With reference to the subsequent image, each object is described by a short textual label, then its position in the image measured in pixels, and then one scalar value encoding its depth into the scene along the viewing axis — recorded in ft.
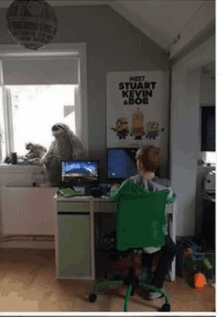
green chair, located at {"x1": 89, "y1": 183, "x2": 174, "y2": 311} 5.62
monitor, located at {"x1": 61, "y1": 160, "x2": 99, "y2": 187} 8.58
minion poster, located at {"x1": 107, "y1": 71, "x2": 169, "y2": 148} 9.00
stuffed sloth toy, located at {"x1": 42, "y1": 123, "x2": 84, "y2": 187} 8.91
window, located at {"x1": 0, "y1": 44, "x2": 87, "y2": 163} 9.23
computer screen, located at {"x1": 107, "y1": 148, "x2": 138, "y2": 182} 8.77
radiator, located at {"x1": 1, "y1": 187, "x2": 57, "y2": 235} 9.14
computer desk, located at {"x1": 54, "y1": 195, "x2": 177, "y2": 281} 7.32
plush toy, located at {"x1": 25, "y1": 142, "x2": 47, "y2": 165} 9.52
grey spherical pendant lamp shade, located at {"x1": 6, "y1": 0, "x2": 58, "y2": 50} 4.24
